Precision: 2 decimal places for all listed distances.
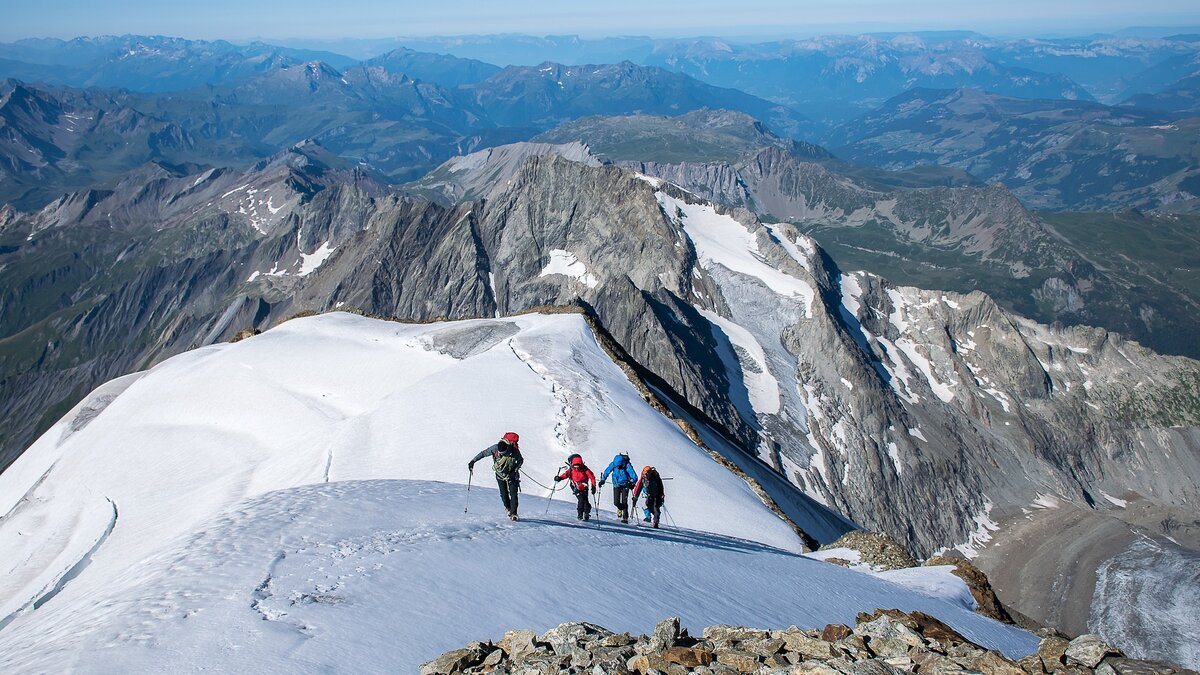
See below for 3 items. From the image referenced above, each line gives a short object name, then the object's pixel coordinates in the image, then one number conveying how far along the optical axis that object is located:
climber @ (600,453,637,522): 23.45
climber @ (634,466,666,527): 23.83
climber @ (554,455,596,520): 21.45
